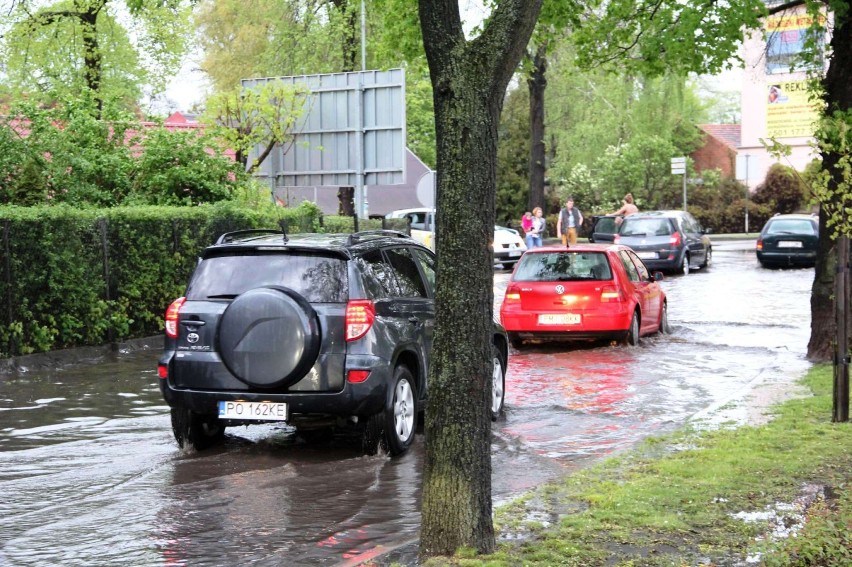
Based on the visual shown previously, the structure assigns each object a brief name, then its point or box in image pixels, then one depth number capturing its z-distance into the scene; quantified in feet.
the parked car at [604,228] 128.77
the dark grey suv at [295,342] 31.81
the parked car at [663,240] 114.76
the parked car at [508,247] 135.95
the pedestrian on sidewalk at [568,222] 123.85
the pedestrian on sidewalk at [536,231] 135.54
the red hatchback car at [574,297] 59.00
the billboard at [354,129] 90.12
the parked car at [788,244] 120.47
